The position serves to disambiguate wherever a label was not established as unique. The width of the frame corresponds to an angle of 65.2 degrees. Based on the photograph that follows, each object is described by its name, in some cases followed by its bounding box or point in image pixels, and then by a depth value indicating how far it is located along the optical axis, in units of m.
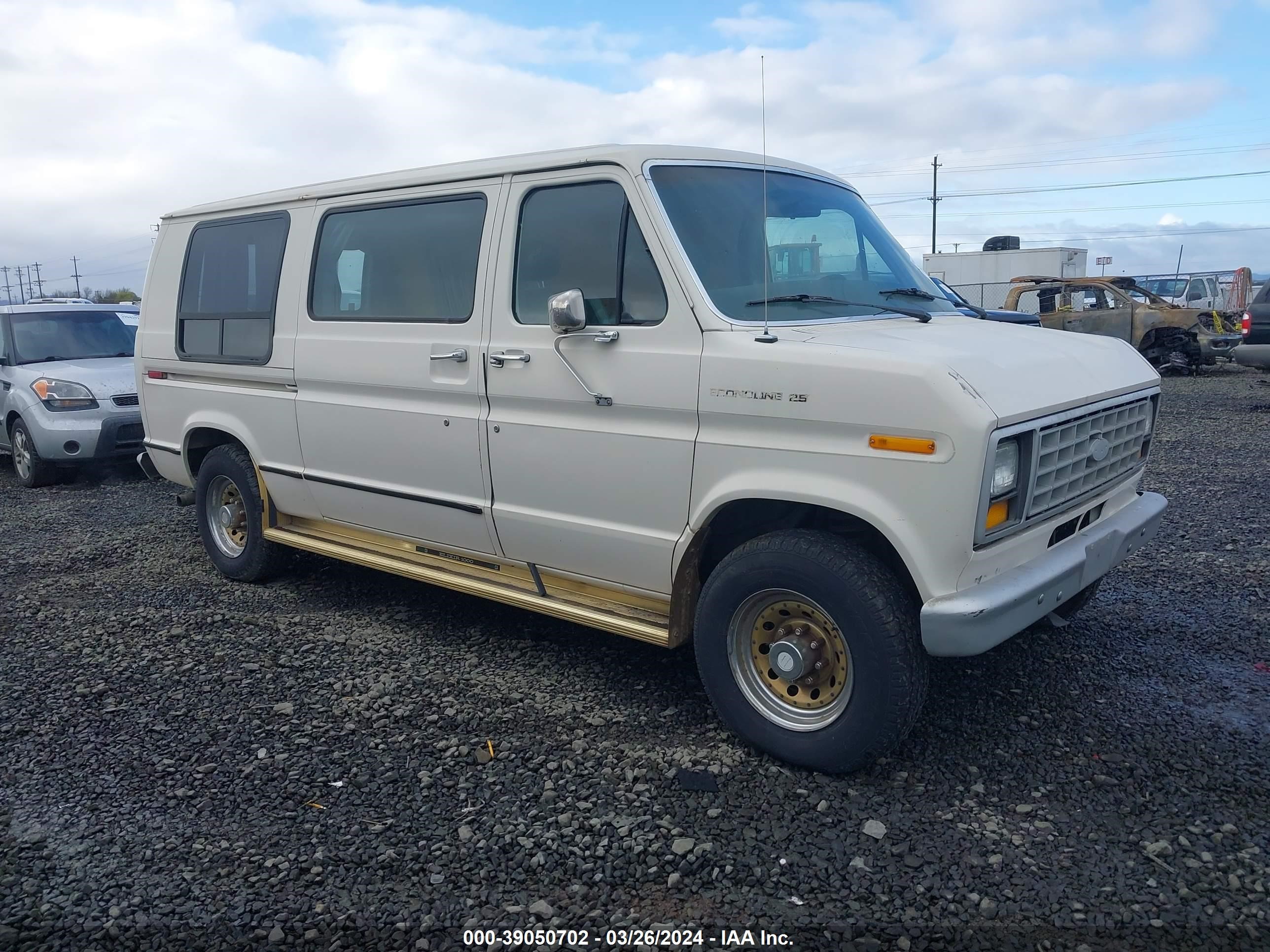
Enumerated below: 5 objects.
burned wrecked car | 17.17
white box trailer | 26.33
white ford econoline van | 3.24
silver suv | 9.23
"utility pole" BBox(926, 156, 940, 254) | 54.47
